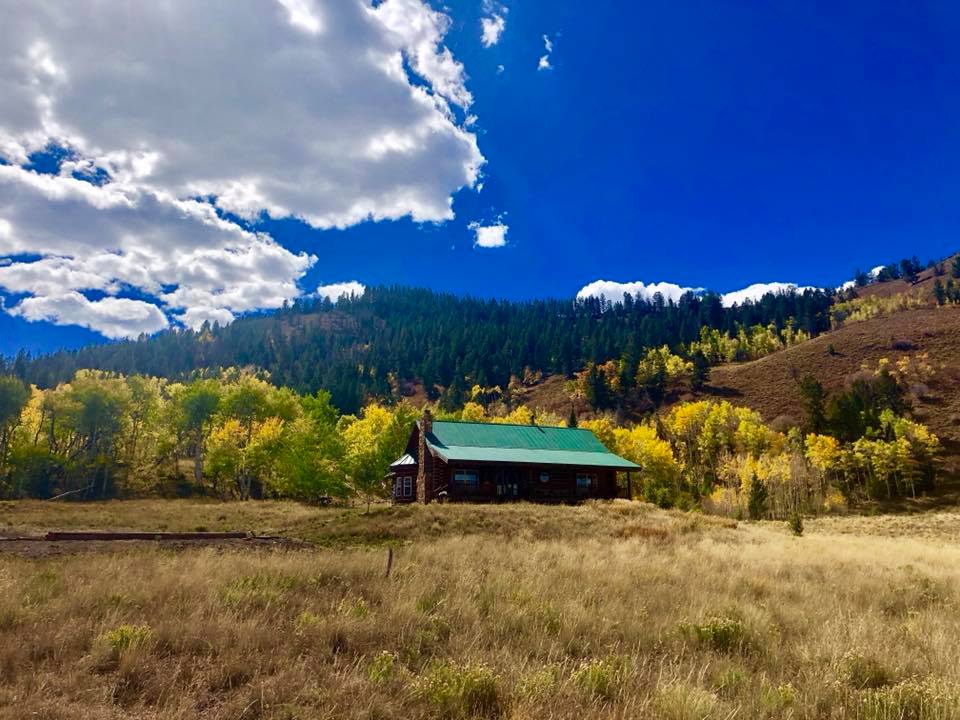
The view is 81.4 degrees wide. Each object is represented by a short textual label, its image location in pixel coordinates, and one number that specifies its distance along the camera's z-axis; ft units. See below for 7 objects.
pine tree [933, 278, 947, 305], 583.17
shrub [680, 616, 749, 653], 24.63
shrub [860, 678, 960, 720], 17.03
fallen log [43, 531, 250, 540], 60.29
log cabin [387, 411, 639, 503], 133.49
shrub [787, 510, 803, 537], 105.60
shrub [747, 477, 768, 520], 159.94
